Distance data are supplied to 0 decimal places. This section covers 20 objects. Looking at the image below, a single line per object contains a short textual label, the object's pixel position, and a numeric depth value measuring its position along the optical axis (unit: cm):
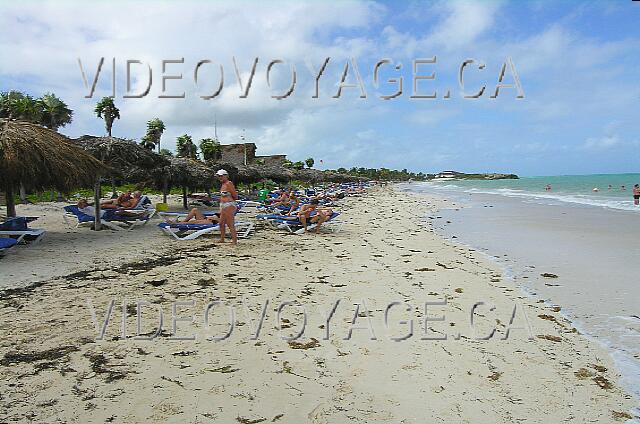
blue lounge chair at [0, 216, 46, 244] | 640
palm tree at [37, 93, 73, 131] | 2359
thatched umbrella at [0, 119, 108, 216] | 684
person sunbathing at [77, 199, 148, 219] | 924
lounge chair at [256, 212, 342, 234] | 990
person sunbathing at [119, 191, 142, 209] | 1046
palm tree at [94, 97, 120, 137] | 2255
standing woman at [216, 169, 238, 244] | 732
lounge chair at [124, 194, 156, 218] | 992
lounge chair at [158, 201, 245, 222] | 882
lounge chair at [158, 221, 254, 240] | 815
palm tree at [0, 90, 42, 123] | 2047
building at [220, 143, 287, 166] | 4720
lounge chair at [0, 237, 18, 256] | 551
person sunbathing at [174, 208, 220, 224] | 862
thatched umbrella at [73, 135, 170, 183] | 961
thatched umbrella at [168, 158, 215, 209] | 1450
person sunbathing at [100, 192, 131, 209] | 1016
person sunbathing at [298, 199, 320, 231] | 977
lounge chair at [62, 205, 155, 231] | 906
